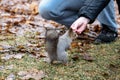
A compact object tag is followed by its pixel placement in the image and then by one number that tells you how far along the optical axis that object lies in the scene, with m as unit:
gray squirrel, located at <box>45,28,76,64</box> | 2.93
